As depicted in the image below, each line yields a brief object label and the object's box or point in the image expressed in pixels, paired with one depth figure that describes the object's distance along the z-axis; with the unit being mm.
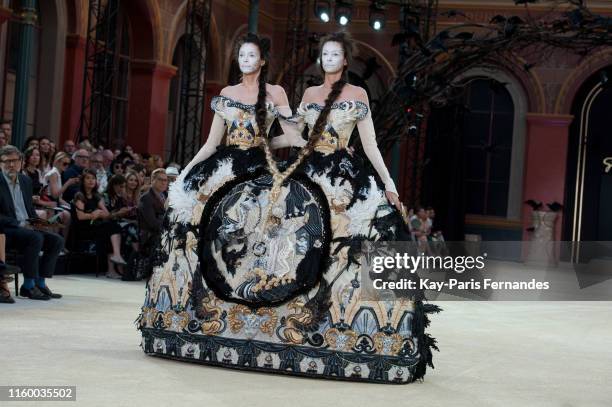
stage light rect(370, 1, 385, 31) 16141
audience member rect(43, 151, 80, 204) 10094
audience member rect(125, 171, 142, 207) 11070
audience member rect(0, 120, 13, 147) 10023
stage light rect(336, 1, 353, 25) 15867
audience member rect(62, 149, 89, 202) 10516
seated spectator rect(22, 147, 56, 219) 9594
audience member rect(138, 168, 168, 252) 10453
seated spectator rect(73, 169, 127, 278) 10359
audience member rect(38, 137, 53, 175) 10273
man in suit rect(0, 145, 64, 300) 7695
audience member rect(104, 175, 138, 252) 10859
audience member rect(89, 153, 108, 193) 11266
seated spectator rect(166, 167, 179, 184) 10711
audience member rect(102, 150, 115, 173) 12000
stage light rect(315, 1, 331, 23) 16750
